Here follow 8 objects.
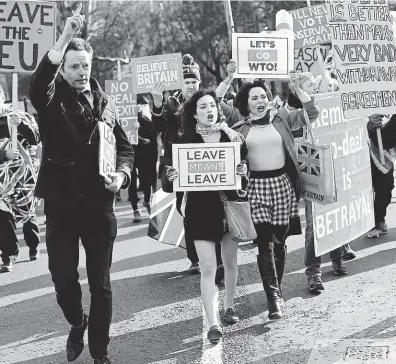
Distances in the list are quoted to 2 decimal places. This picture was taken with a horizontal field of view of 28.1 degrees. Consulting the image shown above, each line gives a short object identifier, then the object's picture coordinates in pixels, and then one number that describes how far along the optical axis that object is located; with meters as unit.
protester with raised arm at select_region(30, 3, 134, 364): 4.82
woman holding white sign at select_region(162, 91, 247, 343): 5.59
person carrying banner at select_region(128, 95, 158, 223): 12.12
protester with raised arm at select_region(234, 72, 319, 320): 6.07
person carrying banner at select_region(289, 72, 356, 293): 6.40
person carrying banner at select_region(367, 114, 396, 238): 8.79
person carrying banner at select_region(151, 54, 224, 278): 6.99
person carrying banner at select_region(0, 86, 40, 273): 8.57
